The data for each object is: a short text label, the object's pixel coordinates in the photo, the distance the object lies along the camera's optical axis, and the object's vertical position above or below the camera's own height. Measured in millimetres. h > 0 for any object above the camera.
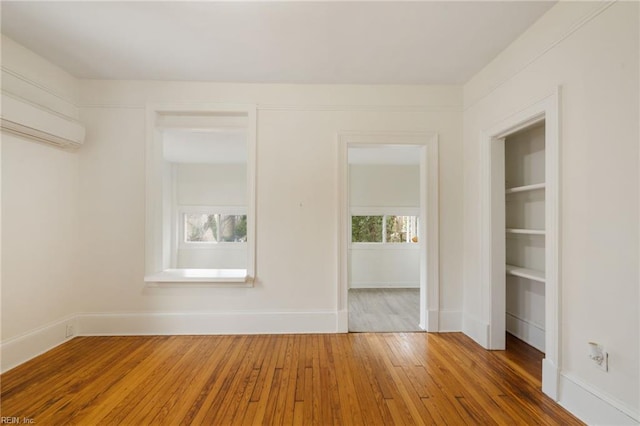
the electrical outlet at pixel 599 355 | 1594 -789
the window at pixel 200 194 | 2998 +451
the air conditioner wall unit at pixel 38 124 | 2158 +801
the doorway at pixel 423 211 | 3037 +94
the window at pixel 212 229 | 6602 -268
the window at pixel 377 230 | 6086 -239
